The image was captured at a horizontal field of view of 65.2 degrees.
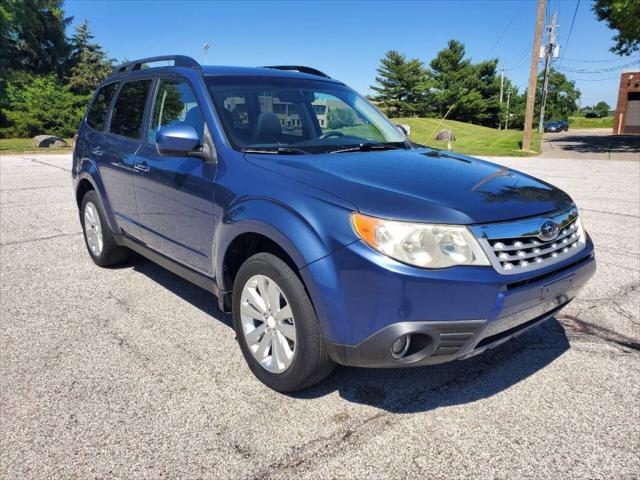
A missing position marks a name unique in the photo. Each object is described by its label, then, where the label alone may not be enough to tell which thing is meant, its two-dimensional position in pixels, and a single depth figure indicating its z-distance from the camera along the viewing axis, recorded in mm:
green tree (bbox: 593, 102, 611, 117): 133025
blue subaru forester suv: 2242
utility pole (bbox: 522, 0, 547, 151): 21094
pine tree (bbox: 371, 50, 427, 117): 58625
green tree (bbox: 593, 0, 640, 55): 17109
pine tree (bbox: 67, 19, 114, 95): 44594
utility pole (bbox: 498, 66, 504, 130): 65012
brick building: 44625
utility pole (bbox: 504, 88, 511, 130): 65256
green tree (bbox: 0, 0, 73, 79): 38625
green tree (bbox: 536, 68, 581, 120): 86000
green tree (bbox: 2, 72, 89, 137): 30656
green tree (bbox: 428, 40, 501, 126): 58994
